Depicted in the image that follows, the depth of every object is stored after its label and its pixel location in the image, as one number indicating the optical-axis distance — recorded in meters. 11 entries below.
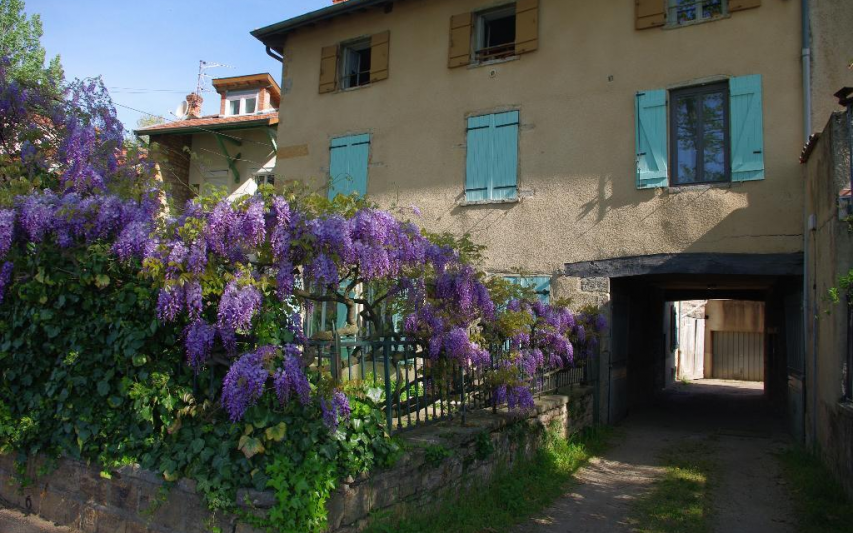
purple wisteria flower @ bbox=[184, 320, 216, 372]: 3.83
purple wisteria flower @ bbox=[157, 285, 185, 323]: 3.75
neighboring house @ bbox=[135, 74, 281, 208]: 14.03
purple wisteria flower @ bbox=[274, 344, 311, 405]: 3.62
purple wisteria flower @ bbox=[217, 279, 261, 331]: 3.71
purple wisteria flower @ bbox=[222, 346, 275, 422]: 3.58
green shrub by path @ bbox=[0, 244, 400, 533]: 3.66
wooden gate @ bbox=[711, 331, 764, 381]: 22.69
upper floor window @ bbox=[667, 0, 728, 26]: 9.17
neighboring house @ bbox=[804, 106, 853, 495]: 5.78
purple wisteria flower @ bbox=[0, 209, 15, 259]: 4.38
